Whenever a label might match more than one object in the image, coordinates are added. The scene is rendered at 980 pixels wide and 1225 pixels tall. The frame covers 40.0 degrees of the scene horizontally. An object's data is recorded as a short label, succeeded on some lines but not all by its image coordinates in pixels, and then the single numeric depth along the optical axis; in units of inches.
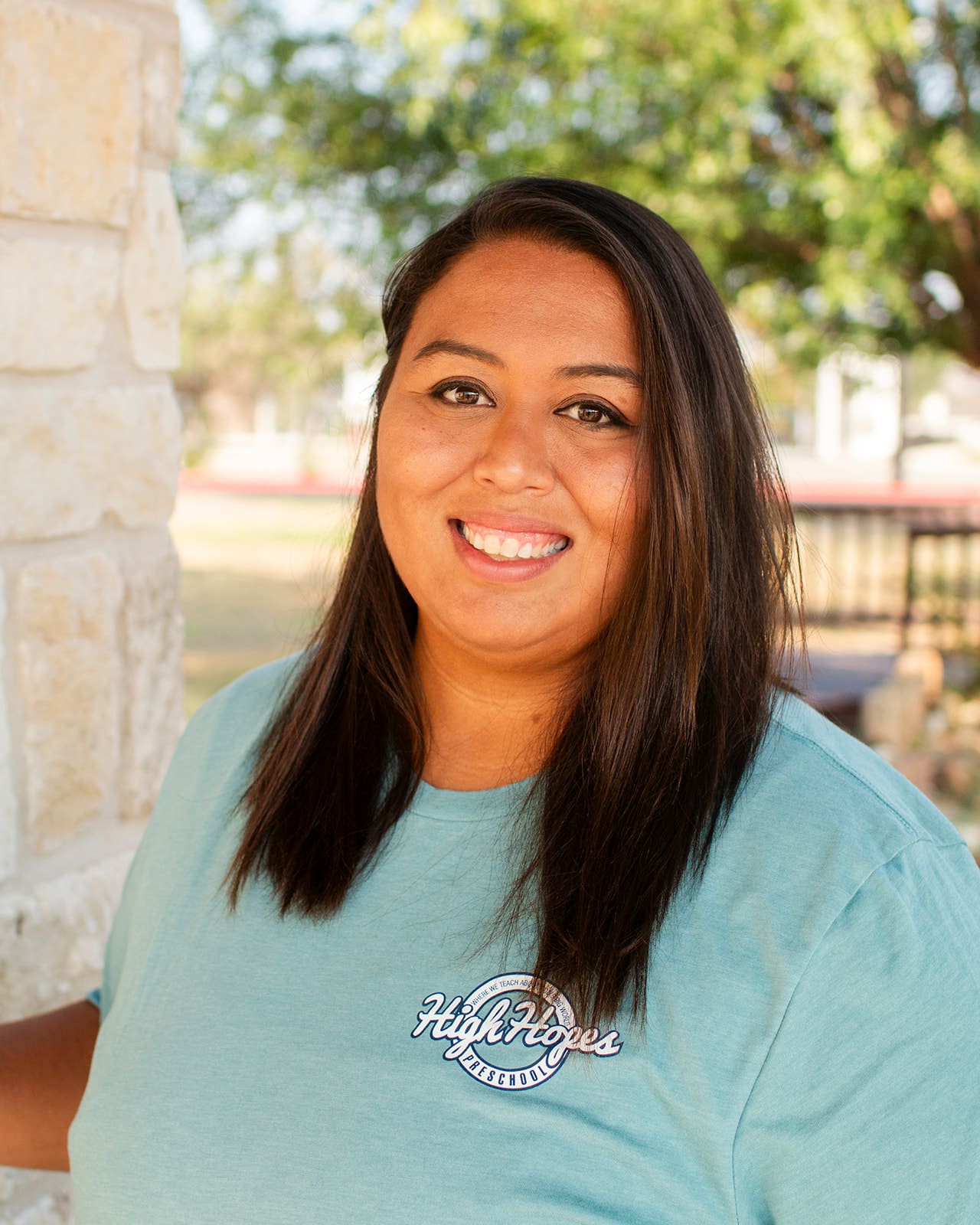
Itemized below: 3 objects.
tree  264.4
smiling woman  43.8
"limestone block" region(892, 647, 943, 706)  342.3
